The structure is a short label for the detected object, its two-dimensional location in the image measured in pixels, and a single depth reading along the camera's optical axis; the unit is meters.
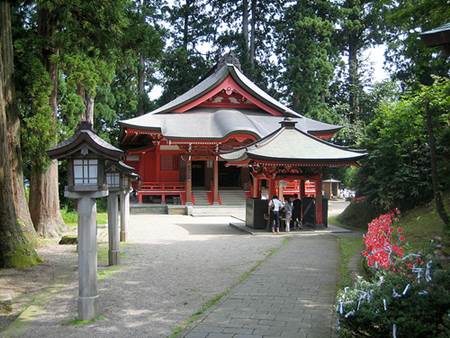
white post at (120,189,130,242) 13.19
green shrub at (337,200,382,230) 16.97
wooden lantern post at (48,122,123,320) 6.29
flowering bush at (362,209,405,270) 5.80
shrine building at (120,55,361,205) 25.59
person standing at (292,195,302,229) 16.86
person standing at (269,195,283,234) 15.90
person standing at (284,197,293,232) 16.03
